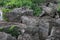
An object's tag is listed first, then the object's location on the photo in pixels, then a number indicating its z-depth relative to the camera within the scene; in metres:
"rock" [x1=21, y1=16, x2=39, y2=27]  5.81
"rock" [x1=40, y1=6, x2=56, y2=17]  8.29
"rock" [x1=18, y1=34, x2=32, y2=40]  4.76
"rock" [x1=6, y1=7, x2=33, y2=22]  7.16
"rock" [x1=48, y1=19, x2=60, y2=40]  5.03
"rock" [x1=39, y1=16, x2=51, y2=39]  5.25
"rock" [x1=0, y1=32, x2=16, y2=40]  4.41
